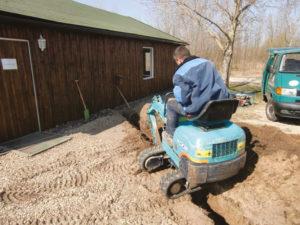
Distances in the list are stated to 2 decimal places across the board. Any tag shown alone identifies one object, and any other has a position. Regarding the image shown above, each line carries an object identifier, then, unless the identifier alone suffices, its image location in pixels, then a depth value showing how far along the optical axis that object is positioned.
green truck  6.07
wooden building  5.54
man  2.99
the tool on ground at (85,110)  7.29
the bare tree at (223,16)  11.60
